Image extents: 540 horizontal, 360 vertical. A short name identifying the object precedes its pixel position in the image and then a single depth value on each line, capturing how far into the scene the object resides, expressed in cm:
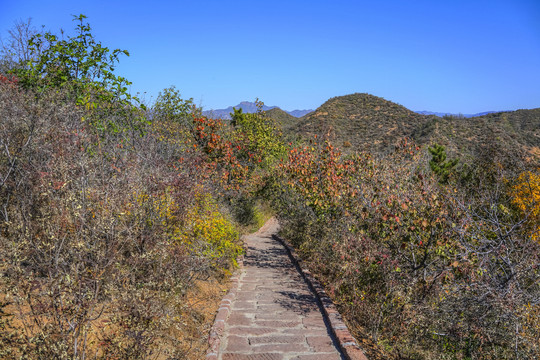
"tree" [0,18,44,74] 1021
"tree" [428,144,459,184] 2019
